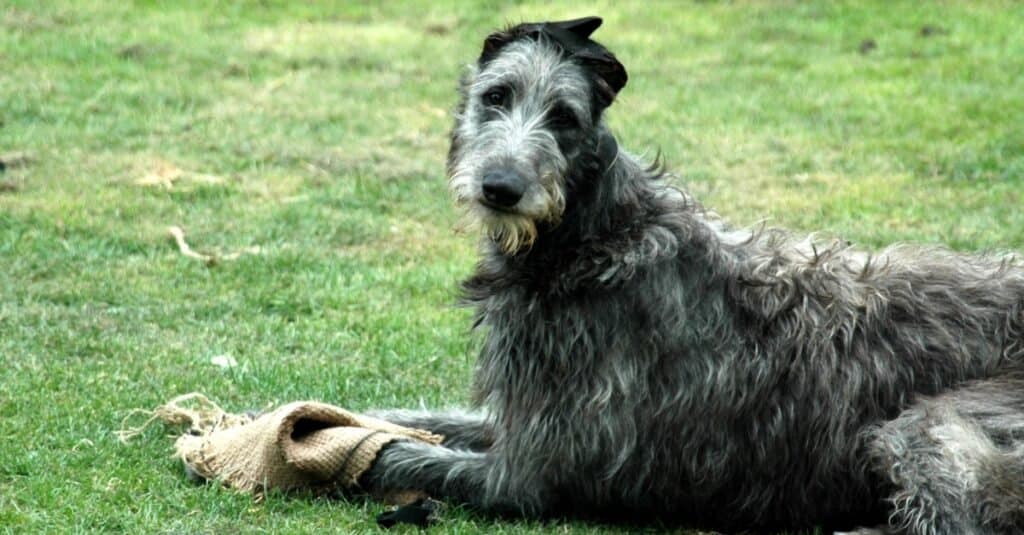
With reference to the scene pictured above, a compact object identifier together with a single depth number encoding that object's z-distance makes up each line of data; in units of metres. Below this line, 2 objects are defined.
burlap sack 13.49
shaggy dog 12.84
